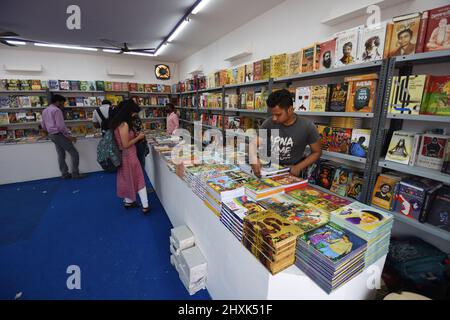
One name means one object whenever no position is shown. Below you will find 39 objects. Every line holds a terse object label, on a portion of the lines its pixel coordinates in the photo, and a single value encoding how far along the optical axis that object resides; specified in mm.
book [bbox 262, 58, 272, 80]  2902
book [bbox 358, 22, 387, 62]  1683
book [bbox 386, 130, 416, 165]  1657
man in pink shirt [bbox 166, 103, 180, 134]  5352
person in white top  4539
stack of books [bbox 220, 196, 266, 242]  1215
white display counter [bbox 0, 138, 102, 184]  4777
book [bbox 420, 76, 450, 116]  1426
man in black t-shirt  1974
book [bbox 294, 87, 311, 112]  2342
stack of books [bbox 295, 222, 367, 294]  904
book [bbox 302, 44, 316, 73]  2226
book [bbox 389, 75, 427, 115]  1522
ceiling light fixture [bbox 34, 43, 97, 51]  4832
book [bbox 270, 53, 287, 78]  2670
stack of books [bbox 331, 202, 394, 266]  1029
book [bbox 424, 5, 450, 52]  1373
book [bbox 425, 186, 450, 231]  1505
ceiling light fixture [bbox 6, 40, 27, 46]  4536
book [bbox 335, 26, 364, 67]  1864
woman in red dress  2783
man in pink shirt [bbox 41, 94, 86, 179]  4621
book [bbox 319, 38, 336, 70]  2059
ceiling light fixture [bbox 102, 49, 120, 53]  5340
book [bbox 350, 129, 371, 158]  1881
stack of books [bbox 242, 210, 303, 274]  962
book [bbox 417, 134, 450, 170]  1509
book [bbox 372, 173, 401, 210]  1765
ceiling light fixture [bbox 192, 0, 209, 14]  2887
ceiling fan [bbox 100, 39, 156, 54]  4554
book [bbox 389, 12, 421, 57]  1515
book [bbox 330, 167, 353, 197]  2137
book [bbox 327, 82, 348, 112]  2004
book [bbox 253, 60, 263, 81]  2981
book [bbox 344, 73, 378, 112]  1771
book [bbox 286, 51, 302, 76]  2400
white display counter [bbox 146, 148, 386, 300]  1003
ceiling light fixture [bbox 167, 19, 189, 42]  3634
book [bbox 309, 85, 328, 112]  2166
